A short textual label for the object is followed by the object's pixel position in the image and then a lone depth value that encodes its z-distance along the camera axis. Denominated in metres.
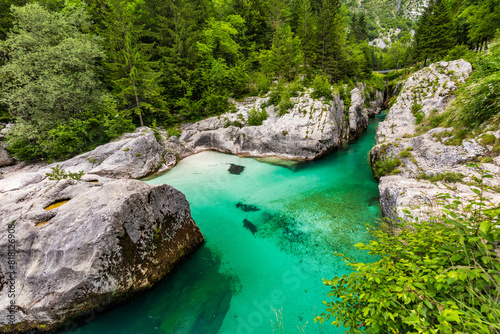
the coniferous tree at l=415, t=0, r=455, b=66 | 23.20
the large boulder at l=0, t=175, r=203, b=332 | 4.56
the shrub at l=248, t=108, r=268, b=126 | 17.79
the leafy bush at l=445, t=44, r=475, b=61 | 14.56
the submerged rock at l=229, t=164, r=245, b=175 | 13.59
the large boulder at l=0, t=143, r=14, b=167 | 13.12
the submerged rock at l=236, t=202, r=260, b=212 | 9.66
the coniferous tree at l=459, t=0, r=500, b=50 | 20.55
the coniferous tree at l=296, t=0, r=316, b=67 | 23.30
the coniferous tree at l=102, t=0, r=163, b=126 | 14.85
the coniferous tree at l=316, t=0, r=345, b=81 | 22.28
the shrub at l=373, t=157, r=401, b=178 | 9.17
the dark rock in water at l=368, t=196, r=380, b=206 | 9.21
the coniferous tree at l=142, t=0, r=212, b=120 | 19.56
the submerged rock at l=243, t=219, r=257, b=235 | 8.30
